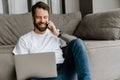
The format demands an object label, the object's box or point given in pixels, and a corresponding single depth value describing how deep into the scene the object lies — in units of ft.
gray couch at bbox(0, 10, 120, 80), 9.57
